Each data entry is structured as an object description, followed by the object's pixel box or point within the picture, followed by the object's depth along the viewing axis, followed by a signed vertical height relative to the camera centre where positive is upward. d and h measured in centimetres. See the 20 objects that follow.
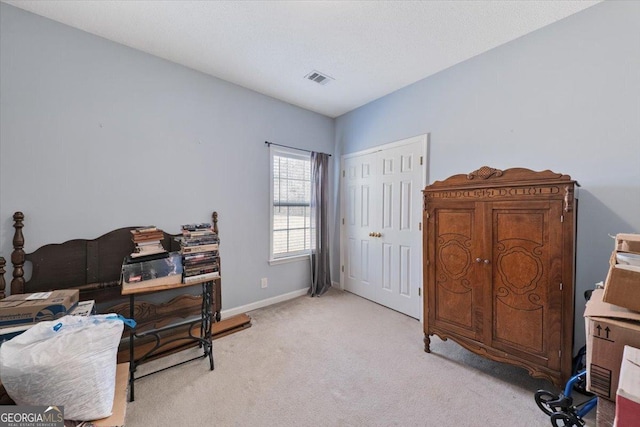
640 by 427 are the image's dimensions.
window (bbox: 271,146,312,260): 335 +7
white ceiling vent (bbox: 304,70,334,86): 268 +148
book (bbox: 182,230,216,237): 217 -22
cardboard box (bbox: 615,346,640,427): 72 -56
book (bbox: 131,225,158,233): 214 -19
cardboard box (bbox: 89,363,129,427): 99 -86
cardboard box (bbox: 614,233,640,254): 123 -17
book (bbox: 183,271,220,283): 206 -60
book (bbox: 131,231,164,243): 209 -25
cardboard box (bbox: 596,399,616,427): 89 -76
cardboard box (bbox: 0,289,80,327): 145 -61
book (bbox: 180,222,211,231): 222 -17
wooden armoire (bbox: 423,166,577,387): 158 -42
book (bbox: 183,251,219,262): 209 -42
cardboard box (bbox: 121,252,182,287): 188 -50
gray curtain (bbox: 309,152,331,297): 365 -18
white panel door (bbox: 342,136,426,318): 293 -20
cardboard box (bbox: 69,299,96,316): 165 -71
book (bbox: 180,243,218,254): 210 -35
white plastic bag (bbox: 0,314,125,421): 93 -63
